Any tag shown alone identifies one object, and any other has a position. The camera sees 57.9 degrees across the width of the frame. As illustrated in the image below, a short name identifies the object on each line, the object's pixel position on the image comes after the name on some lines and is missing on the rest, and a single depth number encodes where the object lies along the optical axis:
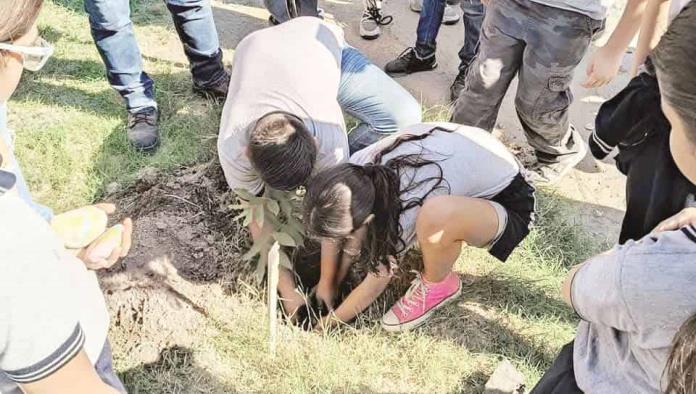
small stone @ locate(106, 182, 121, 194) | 3.05
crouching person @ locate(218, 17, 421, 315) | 2.23
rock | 2.26
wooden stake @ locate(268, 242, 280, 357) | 2.14
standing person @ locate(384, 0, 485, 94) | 3.58
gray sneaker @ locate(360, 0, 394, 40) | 4.29
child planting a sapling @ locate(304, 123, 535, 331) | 2.10
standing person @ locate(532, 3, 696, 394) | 1.10
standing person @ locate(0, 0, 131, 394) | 0.93
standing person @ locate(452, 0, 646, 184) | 2.51
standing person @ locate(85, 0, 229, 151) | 3.02
